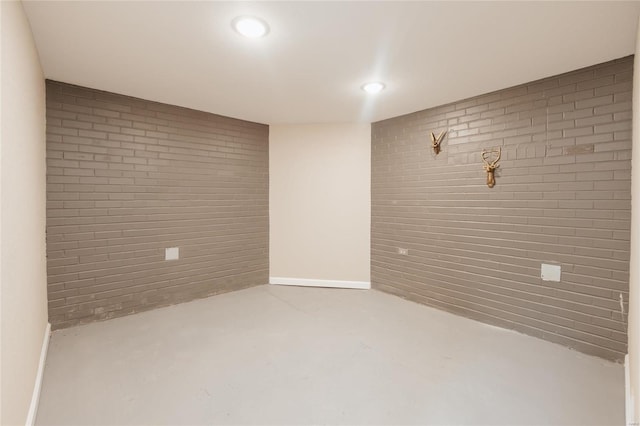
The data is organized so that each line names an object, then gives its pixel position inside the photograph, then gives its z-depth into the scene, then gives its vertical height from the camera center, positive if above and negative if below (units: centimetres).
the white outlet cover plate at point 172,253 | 358 -53
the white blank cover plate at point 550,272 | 265 -56
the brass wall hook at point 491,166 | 301 +40
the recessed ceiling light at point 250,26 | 185 +112
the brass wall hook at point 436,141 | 348 +75
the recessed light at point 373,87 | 288 +115
